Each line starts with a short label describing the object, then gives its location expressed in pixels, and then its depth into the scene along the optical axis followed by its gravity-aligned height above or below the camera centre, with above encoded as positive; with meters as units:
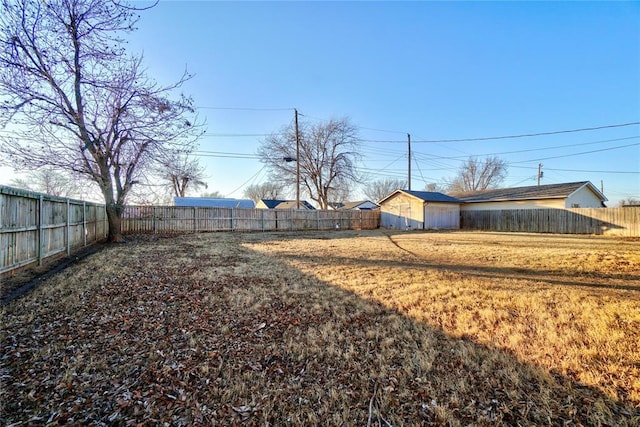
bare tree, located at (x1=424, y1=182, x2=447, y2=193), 43.32 +5.05
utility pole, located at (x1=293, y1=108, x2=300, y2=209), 19.22 +3.95
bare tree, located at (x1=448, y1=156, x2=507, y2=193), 35.81 +6.16
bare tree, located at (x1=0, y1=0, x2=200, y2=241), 6.72 +3.71
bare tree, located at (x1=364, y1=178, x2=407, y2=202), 49.59 +5.53
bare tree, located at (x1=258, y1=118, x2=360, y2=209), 25.92 +6.12
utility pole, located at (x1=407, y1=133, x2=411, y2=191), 22.23 +5.55
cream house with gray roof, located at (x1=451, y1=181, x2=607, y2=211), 16.70 +1.36
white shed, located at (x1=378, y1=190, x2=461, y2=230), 19.50 +0.48
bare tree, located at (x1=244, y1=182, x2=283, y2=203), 51.94 +5.00
